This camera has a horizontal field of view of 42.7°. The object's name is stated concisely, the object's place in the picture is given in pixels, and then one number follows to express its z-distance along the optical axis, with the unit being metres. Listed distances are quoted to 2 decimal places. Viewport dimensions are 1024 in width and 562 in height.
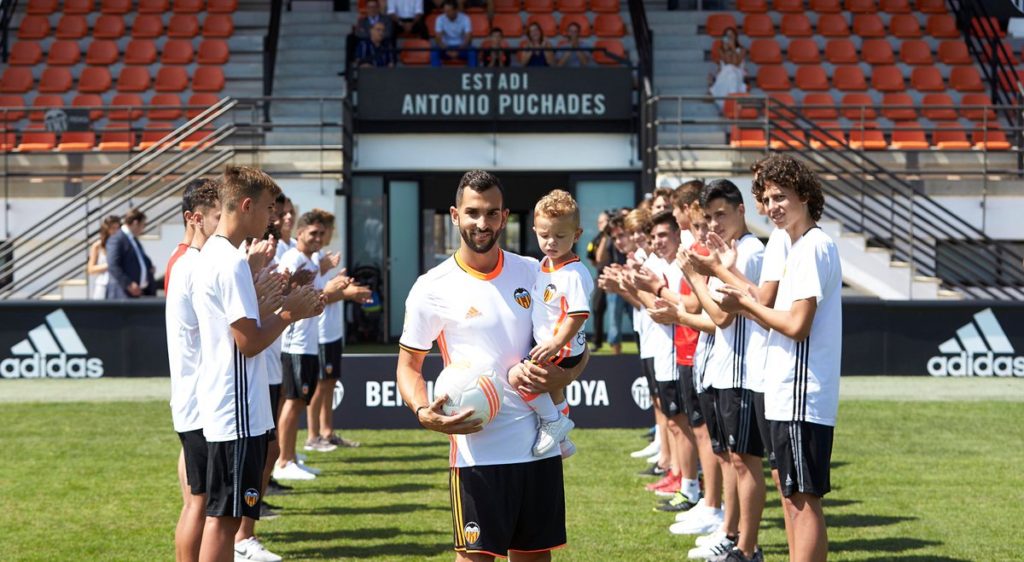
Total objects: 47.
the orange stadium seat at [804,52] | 24.19
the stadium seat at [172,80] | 23.61
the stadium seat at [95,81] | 23.81
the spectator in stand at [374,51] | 22.02
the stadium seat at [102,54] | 24.48
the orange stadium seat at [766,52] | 24.03
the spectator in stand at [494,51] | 21.82
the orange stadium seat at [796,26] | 24.80
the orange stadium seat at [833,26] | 24.83
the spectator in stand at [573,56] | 22.31
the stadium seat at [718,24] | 24.66
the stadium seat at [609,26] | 24.25
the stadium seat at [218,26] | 25.05
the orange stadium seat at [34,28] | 25.16
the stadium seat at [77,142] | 21.41
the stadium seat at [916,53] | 24.39
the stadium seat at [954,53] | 24.34
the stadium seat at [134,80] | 23.69
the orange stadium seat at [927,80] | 23.73
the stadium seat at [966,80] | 23.72
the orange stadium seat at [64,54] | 24.52
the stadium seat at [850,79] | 23.55
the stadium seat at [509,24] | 24.45
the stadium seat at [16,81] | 23.91
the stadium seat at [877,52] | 24.34
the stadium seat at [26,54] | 24.51
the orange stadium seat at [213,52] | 24.34
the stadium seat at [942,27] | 25.06
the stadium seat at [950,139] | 20.86
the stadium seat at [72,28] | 25.20
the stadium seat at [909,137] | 20.75
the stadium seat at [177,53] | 24.39
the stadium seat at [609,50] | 22.92
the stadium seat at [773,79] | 23.33
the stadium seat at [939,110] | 22.75
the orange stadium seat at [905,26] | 24.98
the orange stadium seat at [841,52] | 24.28
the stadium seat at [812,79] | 23.47
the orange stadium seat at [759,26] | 24.70
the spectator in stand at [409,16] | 23.09
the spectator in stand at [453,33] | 22.80
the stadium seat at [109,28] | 25.09
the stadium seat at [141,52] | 24.45
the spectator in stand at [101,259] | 16.41
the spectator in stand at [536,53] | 22.20
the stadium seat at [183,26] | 25.06
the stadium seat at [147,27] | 25.06
